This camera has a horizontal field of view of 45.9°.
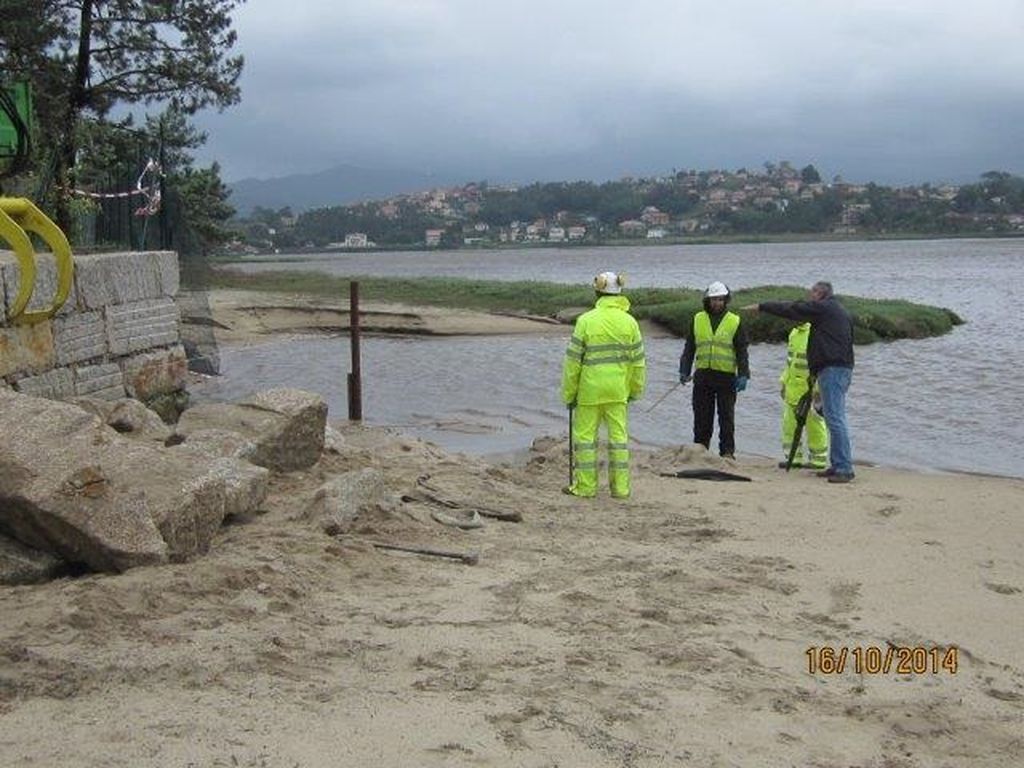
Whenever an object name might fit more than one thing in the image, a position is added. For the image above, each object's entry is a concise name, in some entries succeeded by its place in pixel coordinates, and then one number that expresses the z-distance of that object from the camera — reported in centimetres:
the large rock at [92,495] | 573
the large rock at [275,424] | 838
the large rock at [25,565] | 579
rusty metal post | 1454
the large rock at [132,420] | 833
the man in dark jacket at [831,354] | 1098
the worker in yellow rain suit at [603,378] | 940
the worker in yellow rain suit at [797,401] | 1188
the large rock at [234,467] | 687
